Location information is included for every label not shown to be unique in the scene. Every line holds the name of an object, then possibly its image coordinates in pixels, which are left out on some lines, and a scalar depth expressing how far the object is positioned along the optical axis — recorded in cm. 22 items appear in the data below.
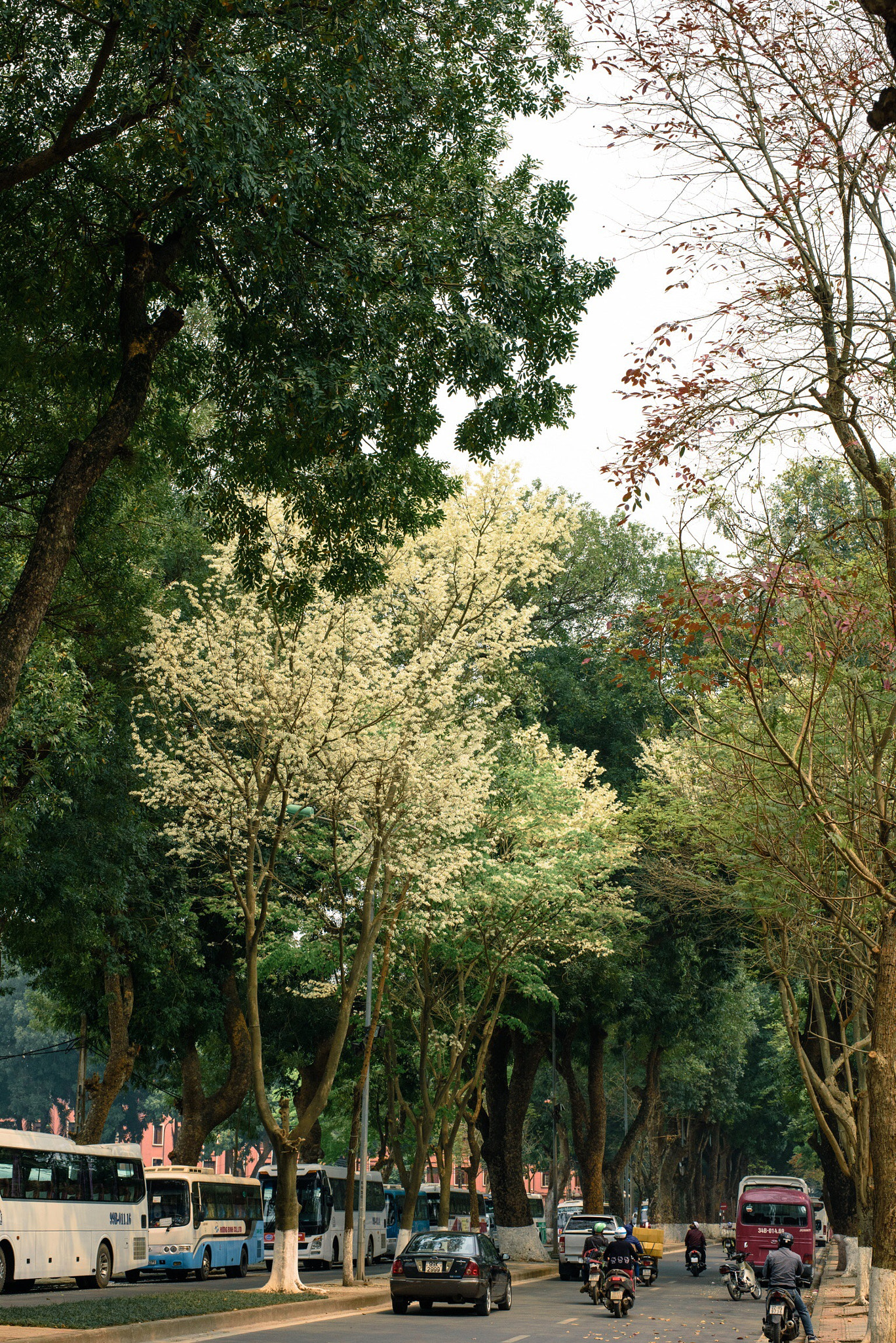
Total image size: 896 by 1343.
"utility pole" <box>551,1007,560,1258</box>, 4991
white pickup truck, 3703
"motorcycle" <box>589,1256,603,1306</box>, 2576
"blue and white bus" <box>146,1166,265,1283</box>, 3269
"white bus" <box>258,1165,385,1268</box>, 3816
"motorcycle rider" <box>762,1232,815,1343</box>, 1777
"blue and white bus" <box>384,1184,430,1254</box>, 4988
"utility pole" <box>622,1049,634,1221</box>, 5839
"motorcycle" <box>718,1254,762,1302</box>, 2919
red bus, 3138
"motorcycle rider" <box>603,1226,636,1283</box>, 2398
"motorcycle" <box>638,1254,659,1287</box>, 3500
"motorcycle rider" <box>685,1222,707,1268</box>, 3834
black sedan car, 2278
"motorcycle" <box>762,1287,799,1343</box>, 1722
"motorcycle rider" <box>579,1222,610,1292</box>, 2917
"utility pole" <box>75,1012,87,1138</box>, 3781
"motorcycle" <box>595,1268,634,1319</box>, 2295
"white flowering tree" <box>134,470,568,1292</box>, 2398
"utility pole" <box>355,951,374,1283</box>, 2622
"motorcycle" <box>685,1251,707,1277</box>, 3881
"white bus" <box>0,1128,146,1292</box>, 2420
